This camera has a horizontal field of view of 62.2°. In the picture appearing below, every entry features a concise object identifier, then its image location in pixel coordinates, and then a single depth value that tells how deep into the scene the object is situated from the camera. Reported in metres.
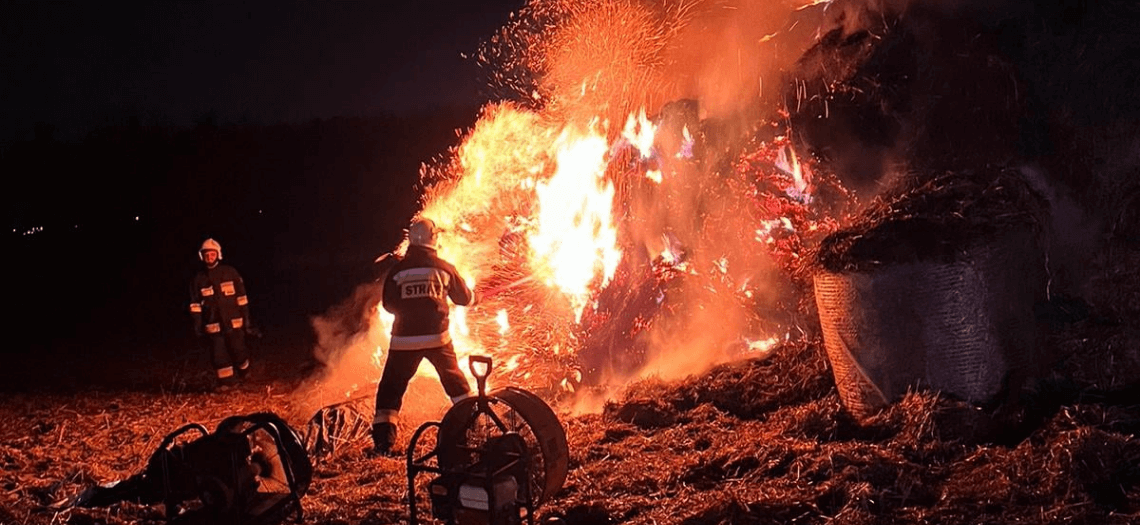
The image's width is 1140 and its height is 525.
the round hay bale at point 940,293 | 6.24
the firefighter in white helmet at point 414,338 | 7.93
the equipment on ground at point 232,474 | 5.18
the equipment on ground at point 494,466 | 4.83
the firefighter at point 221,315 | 12.04
